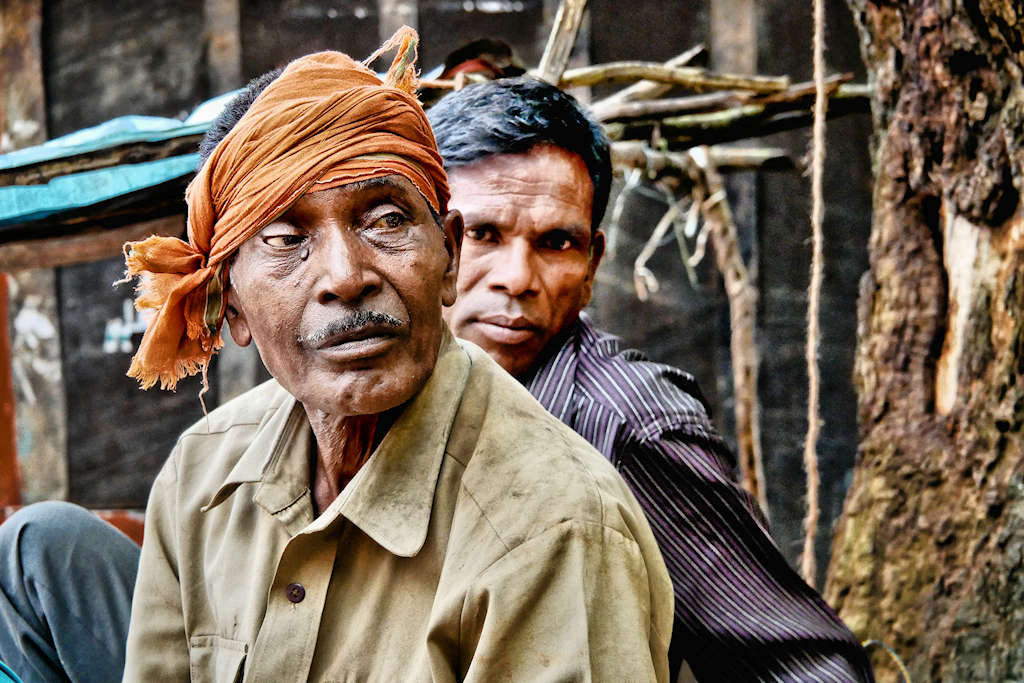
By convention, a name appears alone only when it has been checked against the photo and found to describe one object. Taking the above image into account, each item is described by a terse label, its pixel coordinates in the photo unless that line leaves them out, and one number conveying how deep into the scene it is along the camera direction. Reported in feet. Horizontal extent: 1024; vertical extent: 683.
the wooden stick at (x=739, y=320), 13.38
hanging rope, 10.46
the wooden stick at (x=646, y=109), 12.44
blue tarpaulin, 9.06
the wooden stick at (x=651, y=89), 13.08
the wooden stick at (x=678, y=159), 12.67
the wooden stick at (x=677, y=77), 11.91
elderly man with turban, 5.35
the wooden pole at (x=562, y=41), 10.28
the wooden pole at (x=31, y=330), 19.69
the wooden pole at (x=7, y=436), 19.98
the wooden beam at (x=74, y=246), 9.68
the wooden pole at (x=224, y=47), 18.93
